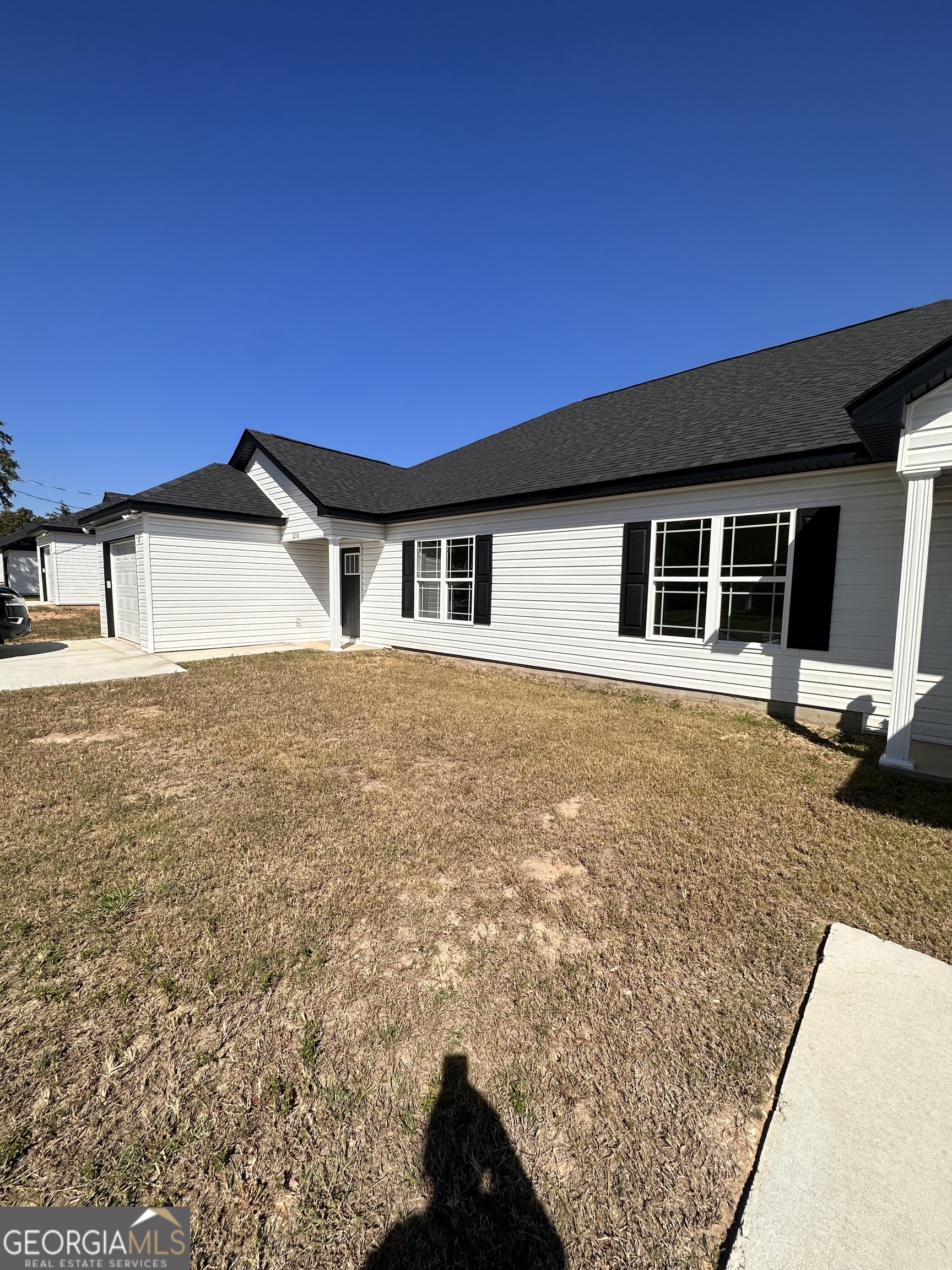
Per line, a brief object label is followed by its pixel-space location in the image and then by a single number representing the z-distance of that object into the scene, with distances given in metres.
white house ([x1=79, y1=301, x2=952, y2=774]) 5.80
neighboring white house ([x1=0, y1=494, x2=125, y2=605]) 23.25
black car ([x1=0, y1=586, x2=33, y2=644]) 10.27
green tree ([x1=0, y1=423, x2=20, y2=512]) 35.22
